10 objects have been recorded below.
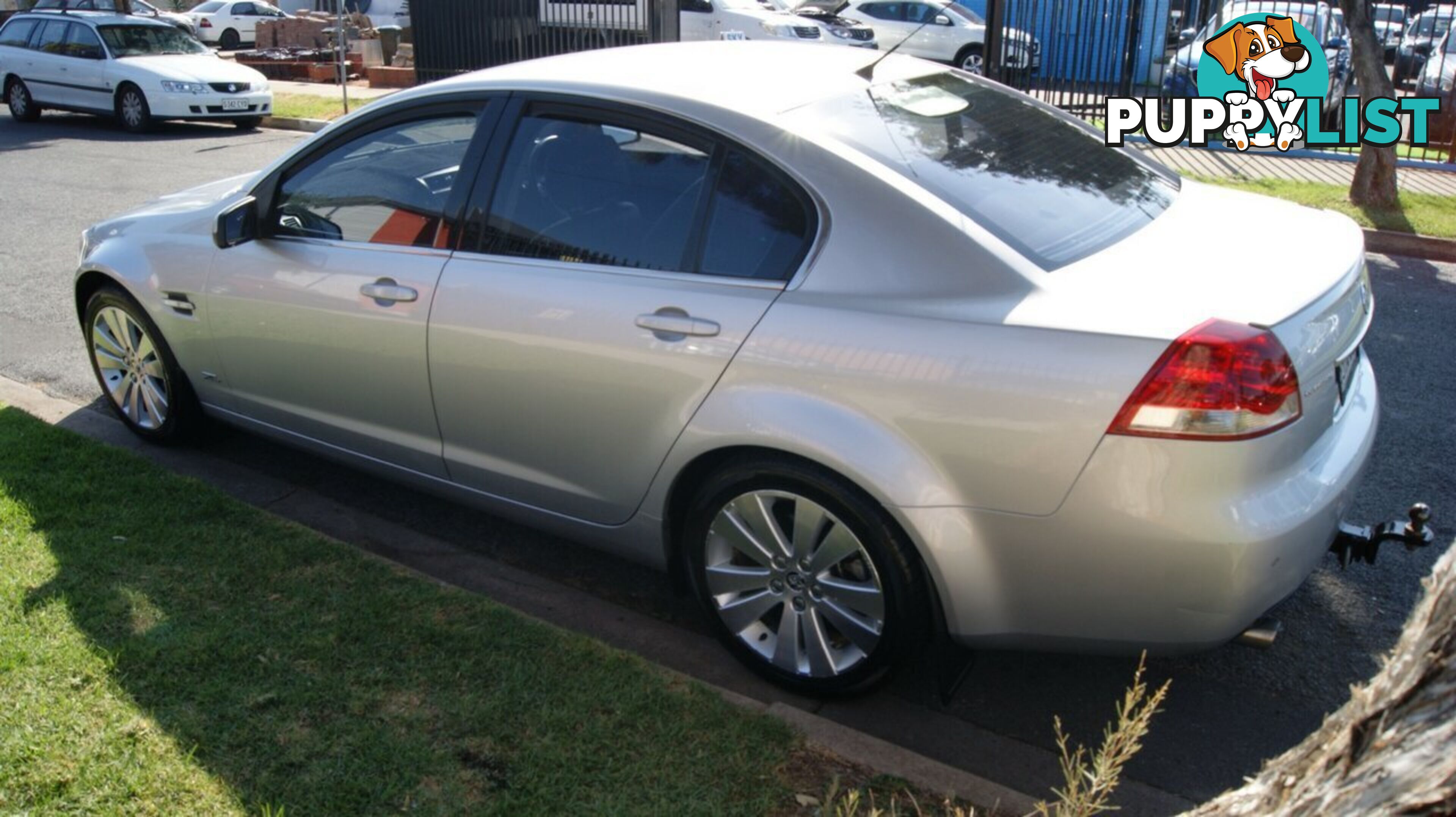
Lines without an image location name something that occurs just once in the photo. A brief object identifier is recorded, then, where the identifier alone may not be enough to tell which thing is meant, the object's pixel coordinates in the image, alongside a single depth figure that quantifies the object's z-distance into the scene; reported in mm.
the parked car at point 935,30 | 23094
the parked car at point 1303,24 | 15719
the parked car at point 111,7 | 25641
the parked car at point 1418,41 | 17312
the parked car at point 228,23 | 35875
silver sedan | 3068
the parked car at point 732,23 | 21562
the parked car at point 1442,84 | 13742
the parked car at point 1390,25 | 19703
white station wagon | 17375
